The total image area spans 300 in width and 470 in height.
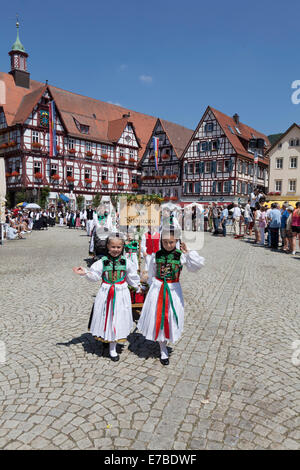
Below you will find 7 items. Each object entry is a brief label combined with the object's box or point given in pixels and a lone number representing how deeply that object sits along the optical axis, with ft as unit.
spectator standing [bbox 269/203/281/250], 45.30
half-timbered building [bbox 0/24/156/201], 120.88
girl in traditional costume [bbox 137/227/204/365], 13.28
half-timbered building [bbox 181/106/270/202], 124.67
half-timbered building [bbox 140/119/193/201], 142.82
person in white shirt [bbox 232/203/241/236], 61.62
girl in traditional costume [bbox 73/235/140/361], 13.53
